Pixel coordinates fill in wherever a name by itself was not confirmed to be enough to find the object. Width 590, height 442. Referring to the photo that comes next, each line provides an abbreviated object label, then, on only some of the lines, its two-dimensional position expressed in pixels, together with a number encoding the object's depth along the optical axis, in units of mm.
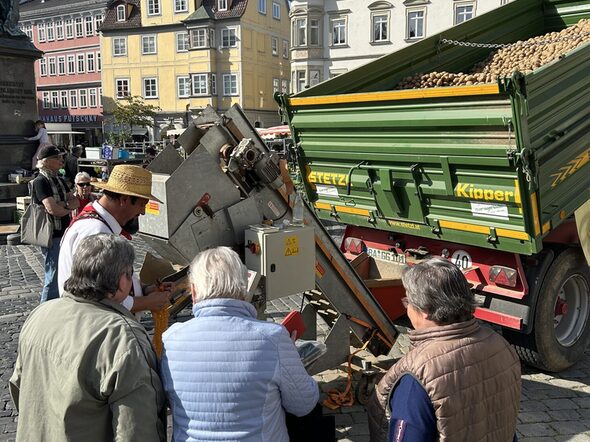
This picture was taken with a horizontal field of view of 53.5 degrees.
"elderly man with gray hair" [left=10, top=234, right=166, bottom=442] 2008
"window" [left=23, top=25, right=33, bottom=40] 57159
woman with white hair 2057
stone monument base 13133
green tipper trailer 4316
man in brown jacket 2047
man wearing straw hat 3150
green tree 44000
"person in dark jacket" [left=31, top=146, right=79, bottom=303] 5926
